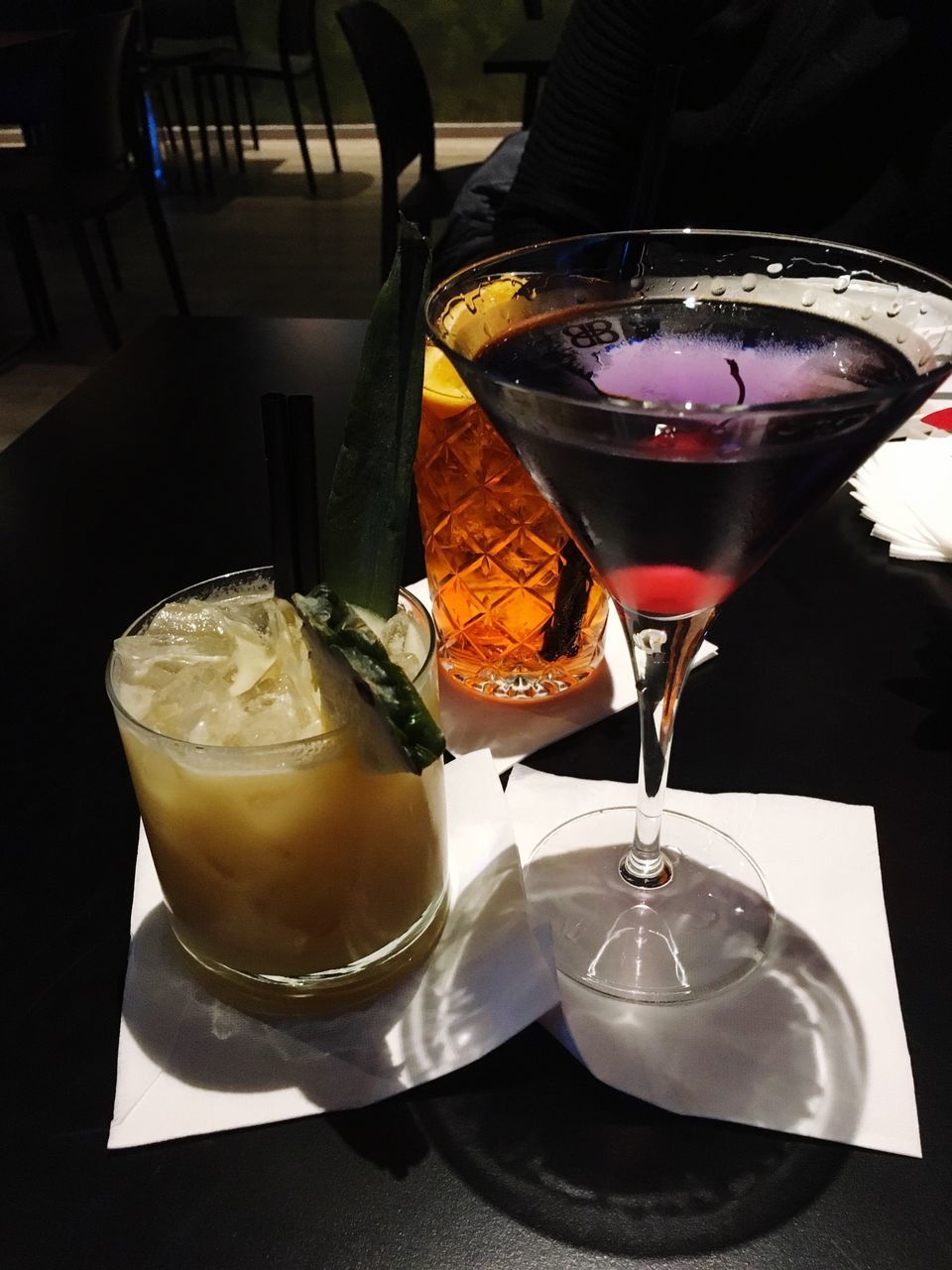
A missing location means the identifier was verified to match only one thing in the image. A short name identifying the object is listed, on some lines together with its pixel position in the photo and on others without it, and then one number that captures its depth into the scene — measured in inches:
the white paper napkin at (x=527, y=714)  26.1
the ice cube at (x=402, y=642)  18.3
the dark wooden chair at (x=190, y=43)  184.5
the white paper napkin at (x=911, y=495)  31.8
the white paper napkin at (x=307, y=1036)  17.2
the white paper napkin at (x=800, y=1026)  17.3
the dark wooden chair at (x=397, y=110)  88.9
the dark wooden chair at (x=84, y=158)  105.2
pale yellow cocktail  16.9
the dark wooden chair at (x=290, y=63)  180.1
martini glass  15.0
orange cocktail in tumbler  26.8
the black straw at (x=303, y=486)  15.6
